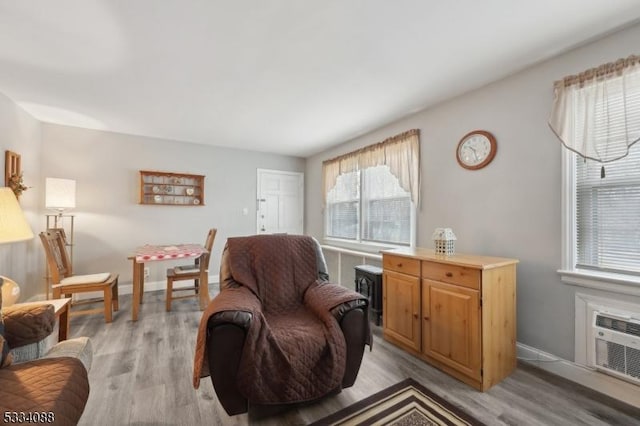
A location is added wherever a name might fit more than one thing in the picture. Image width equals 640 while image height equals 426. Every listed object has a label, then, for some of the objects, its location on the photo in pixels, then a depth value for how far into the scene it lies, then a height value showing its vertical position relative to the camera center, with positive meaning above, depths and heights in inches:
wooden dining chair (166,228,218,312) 128.0 -28.3
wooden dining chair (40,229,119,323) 107.1 -27.7
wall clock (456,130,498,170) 94.4 +24.3
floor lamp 126.3 +8.6
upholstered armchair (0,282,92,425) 35.2 -25.1
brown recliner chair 56.5 -28.2
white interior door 198.1 +9.8
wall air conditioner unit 63.9 -31.7
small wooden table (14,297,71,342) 64.5 -26.2
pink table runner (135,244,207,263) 114.6 -17.7
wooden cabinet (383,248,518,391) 71.6 -28.6
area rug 60.0 -45.9
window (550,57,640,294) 66.9 +9.8
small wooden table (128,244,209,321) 115.8 -18.9
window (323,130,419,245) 125.3 +12.6
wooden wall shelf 161.5 +15.8
